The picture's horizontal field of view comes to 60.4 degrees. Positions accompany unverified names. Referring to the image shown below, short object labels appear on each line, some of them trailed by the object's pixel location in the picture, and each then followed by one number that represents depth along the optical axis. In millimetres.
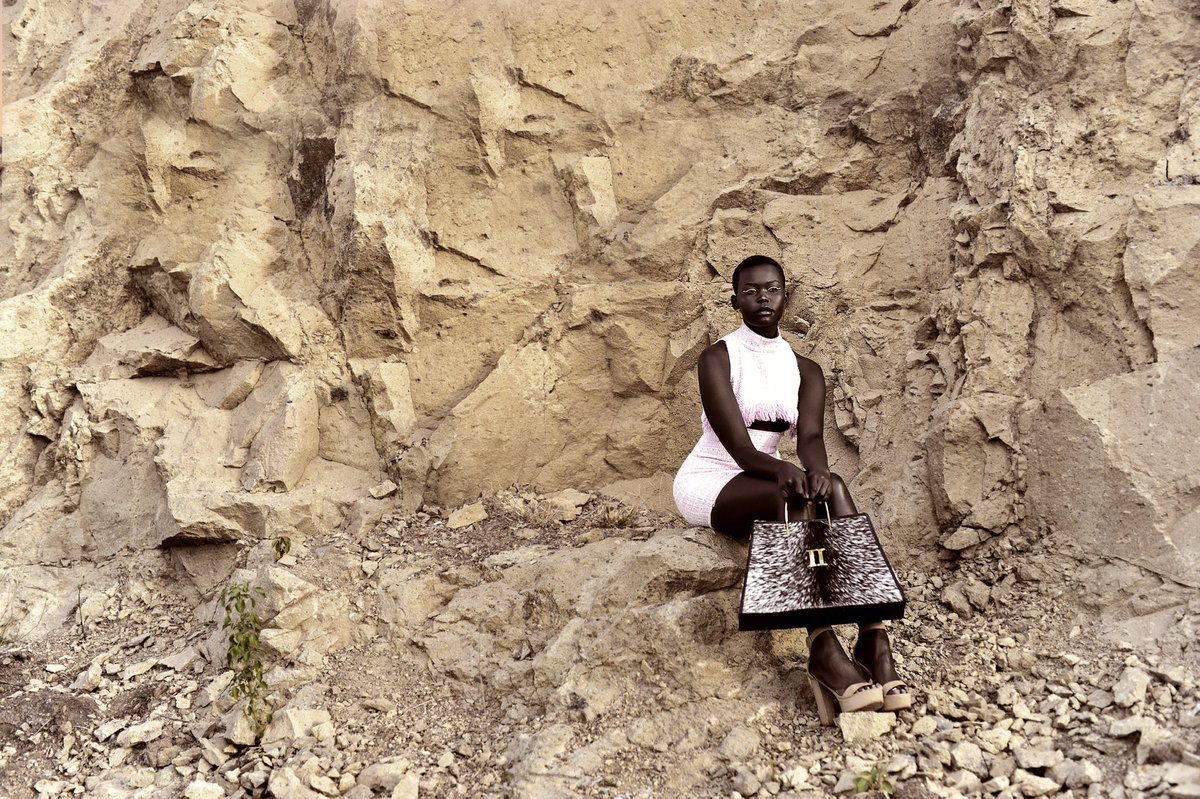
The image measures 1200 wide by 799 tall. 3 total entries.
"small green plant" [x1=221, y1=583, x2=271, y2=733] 4133
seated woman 3857
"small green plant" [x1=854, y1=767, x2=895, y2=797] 3188
